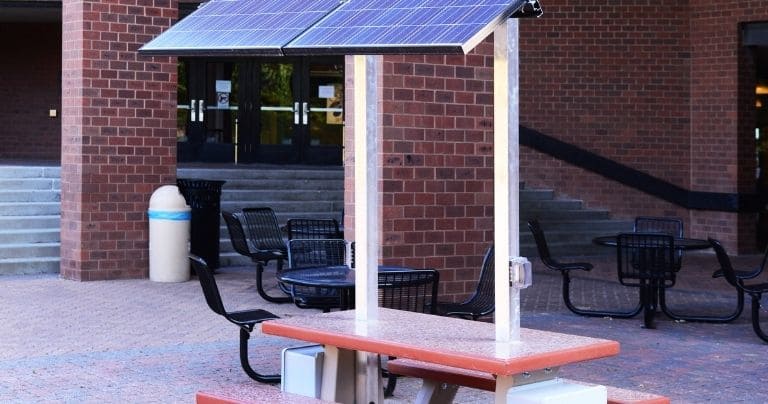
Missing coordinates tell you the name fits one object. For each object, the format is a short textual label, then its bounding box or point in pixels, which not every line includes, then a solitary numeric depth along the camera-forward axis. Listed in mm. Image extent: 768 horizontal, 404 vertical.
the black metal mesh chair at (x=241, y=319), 7841
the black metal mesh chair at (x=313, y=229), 12188
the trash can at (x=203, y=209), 13969
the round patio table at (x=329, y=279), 7582
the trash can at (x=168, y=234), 13344
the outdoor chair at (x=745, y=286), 10086
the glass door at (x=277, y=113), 22156
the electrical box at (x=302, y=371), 6117
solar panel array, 5133
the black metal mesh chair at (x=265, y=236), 12277
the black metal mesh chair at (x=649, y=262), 10867
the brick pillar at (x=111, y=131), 13281
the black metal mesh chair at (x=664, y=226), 11492
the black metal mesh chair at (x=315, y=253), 9469
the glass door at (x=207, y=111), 22062
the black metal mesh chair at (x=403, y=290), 7566
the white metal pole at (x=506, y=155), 5164
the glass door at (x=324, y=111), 22109
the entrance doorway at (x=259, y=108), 22094
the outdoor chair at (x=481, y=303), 8375
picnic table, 5102
